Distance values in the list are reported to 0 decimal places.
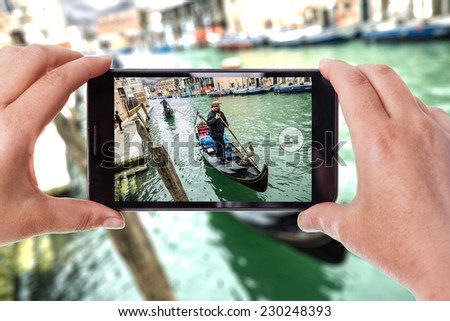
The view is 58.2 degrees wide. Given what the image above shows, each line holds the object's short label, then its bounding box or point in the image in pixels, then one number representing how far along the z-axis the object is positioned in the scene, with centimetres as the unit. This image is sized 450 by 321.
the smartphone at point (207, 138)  47
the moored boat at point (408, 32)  646
